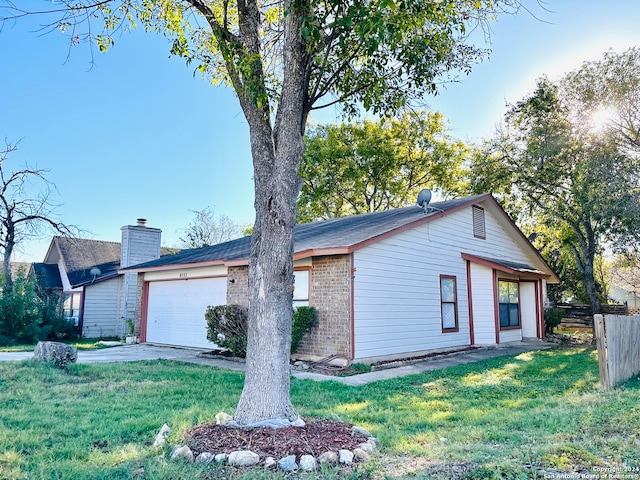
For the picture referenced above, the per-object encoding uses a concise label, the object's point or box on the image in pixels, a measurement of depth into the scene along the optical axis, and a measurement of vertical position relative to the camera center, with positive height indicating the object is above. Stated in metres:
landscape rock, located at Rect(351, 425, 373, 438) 4.73 -1.28
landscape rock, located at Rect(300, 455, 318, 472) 3.80 -1.29
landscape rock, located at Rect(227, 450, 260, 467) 3.85 -1.28
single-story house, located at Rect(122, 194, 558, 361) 10.45 +0.75
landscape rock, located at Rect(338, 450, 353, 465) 3.94 -1.28
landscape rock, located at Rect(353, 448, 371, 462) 4.05 -1.31
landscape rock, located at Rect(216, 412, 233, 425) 4.84 -1.19
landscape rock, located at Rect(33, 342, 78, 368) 9.31 -0.99
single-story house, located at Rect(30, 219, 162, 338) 19.33 +1.02
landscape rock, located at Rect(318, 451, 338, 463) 3.95 -1.29
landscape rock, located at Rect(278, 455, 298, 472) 3.78 -1.29
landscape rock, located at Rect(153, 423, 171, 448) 4.29 -1.26
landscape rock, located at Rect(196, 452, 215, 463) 3.90 -1.29
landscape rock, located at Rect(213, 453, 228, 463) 3.90 -1.29
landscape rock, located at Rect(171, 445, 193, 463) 3.93 -1.28
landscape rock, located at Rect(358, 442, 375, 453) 4.27 -1.29
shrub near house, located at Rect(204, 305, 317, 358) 10.58 -0.43
